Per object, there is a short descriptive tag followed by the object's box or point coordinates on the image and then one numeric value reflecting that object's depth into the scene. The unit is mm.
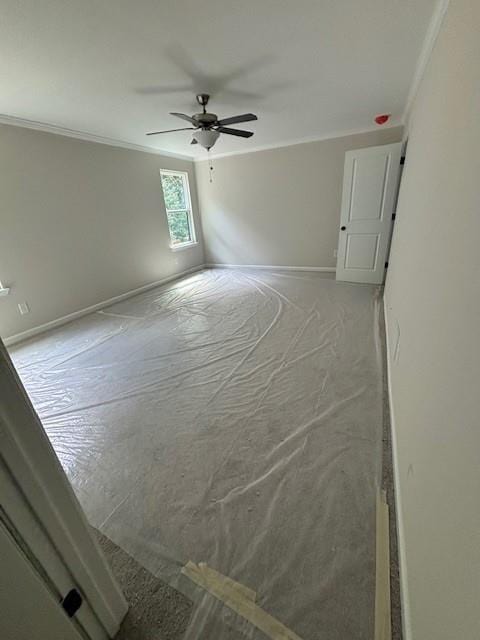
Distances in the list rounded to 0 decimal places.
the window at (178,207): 5020
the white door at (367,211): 3531
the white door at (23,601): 518
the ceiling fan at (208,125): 2477
